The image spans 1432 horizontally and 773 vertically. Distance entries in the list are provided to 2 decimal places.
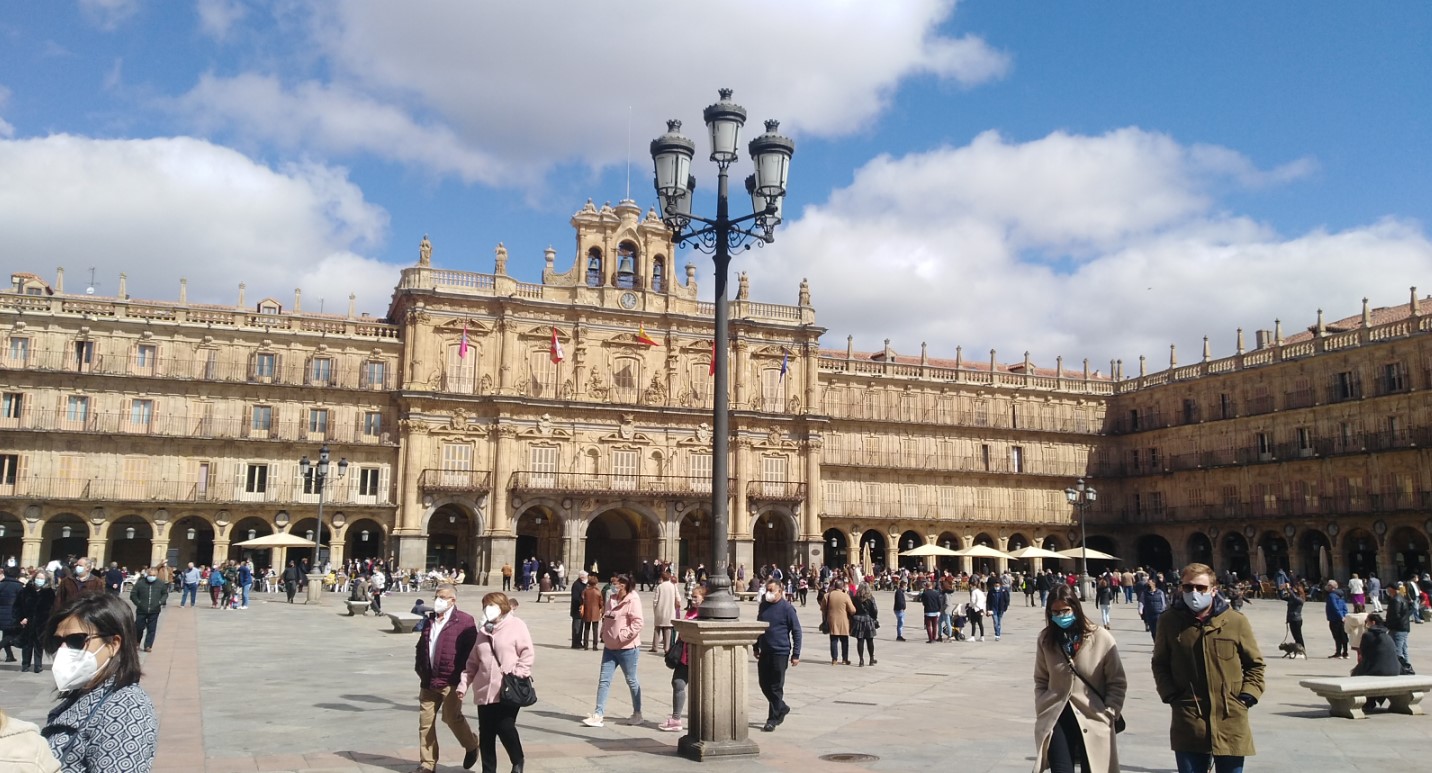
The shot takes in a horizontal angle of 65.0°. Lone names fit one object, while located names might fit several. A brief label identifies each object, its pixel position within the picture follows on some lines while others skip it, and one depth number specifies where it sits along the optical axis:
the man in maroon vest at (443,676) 8.70
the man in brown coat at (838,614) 17.75
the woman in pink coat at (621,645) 11.35
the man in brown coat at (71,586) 13.89
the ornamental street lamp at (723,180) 11.52
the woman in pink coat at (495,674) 8.36
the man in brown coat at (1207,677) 6.04
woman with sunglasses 3.84
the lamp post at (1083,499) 36.03
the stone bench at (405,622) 21.67
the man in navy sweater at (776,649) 11.27
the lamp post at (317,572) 30.86
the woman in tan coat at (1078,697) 6.79
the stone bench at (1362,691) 11.86
